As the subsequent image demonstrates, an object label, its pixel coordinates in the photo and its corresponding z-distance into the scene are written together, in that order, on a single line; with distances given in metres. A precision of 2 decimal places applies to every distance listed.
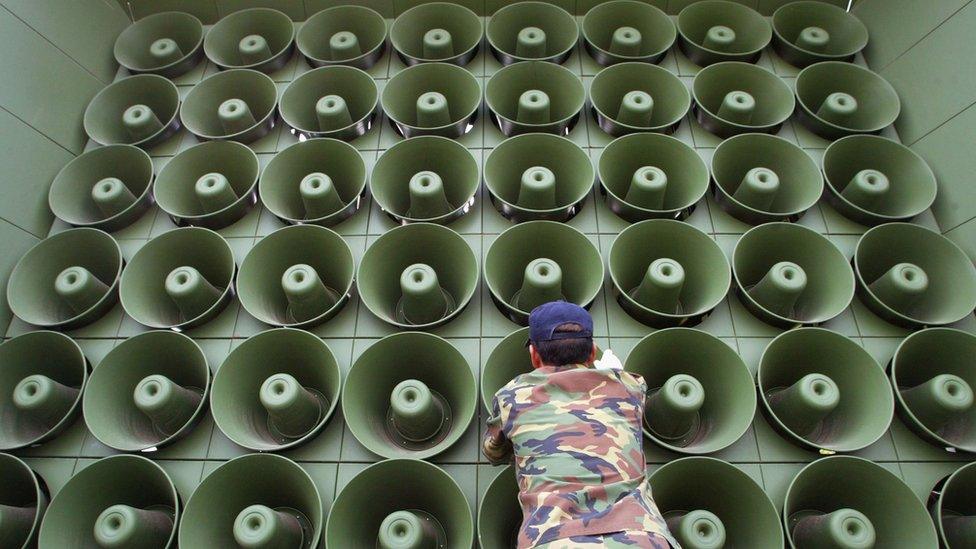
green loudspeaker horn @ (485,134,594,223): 4.02
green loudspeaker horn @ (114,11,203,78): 5.06
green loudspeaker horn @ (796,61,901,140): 4.44
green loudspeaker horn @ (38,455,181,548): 3.12
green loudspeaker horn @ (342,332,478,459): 3.35
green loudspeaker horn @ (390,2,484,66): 4.95
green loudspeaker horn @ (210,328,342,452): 3.38
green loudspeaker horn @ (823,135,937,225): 4.03
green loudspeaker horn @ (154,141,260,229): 4.14
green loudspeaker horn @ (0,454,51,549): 3.25
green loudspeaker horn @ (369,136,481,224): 4.06
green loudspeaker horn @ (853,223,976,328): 3.66
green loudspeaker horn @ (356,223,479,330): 3.69
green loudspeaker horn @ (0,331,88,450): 3.52
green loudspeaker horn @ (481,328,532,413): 3.39
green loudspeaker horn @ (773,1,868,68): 4.84
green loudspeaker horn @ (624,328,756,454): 3.28
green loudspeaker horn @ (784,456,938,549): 2.97
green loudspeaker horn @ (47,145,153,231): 4.24
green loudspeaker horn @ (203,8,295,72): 5.02
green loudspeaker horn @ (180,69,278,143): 4.56
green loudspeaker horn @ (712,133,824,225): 4.00
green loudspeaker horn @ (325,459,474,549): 3.06
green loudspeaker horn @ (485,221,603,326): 3.65
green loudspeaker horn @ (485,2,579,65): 4.88
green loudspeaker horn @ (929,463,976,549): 3.11
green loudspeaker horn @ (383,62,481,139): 4.43
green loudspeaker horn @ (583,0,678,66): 4.86
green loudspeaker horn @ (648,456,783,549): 2.98
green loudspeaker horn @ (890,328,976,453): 3.31
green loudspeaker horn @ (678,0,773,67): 4.84
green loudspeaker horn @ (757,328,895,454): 3.29
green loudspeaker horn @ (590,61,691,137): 4.41
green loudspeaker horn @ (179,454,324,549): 3.07
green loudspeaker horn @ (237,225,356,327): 3.72
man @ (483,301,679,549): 2.24
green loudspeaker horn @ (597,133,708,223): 4.00
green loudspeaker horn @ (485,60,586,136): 4.42
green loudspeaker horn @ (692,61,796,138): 4.42
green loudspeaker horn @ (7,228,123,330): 3.88
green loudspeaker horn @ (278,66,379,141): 4.48
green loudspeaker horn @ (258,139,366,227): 4.09
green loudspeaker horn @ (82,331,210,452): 3.44
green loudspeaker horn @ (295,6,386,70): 4.95
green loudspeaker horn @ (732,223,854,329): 3.65
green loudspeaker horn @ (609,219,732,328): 3.64
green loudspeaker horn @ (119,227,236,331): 3.80
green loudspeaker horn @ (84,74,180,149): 4.65
